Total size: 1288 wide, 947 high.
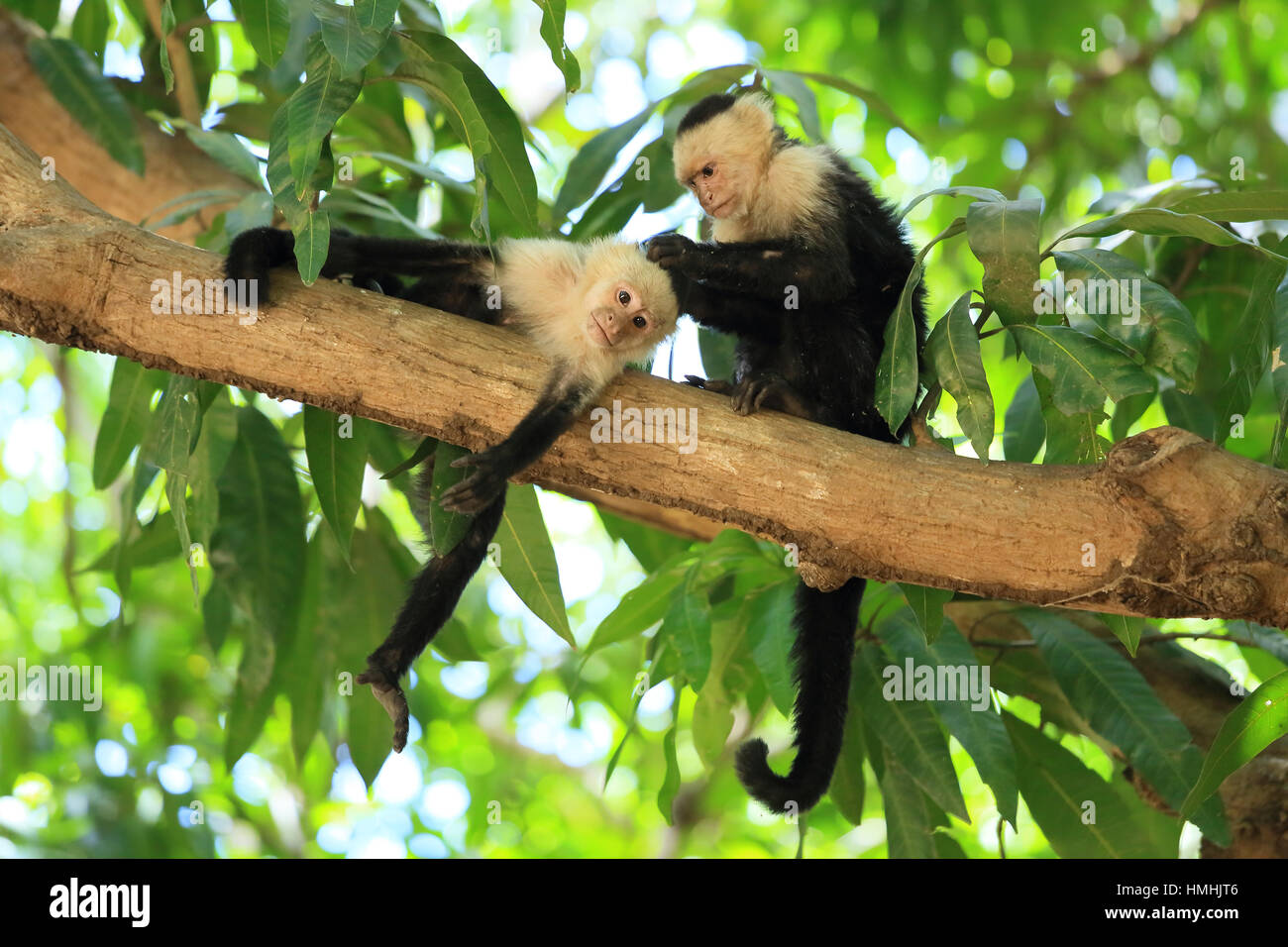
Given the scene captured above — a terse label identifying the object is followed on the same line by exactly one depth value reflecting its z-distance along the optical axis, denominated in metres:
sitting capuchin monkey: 2.99
